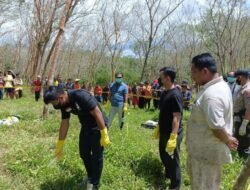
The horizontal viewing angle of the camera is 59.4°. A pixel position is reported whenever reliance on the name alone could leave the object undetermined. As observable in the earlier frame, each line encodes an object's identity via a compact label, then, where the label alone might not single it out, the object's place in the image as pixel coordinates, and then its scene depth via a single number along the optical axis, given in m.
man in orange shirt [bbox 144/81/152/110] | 10.57
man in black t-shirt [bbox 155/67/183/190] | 2.93
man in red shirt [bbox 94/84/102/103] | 12.19
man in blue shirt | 5.57
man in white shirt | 1.94
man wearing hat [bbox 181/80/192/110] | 9.03
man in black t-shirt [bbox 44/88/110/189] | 2.78
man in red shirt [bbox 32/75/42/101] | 11.02
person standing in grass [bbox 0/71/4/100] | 10.83
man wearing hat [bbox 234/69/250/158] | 3.85
